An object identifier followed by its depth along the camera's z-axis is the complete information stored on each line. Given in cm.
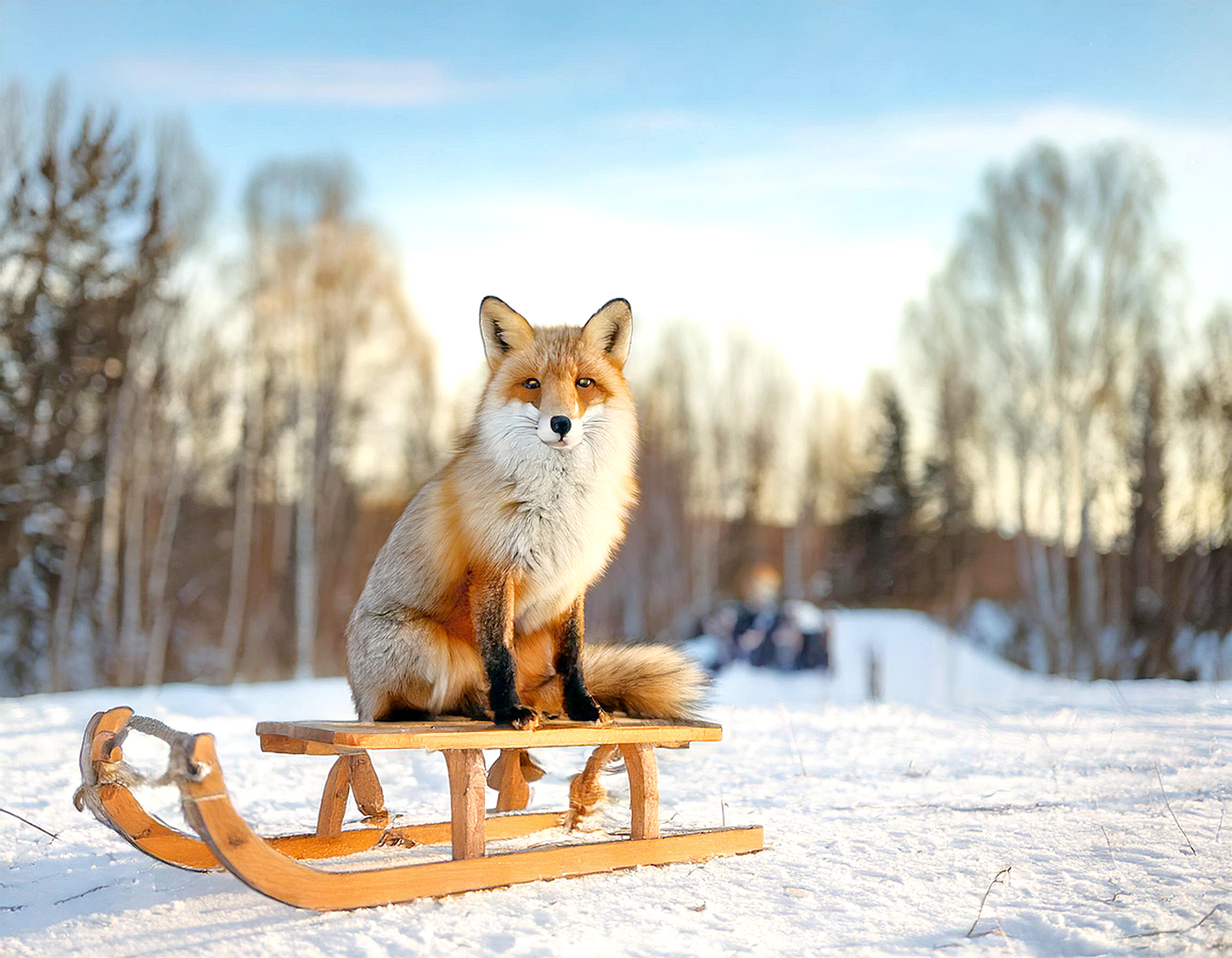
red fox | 304
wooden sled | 242
